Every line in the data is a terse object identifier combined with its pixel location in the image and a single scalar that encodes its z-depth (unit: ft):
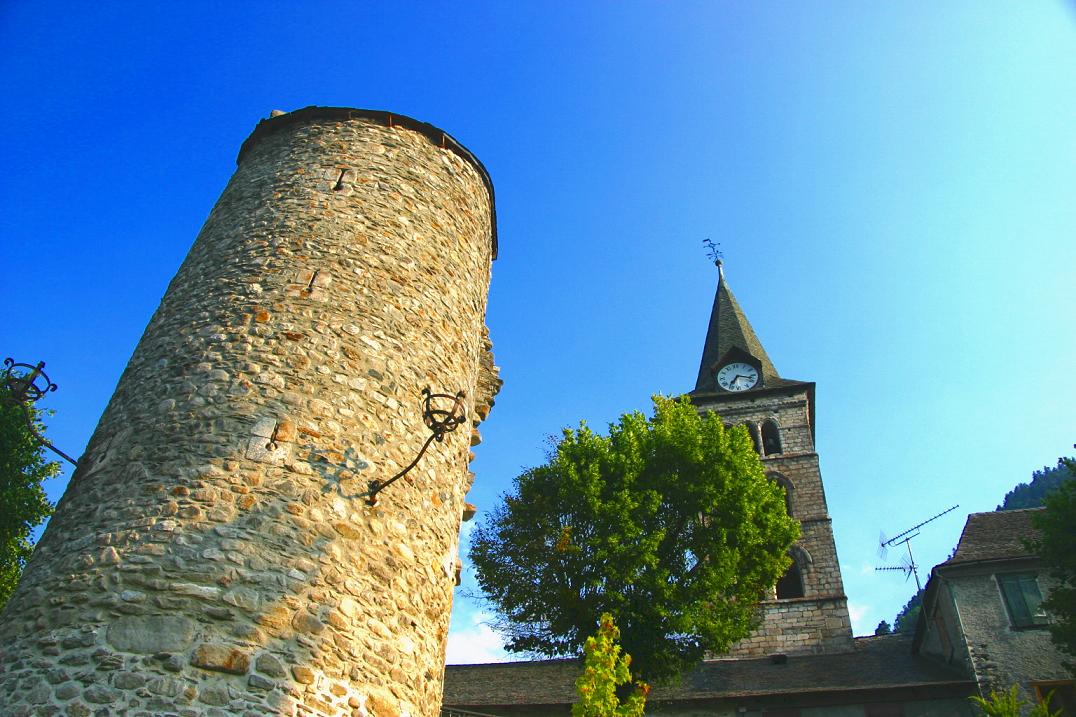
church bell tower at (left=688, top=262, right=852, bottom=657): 78.54
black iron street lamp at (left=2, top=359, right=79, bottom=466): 19.77
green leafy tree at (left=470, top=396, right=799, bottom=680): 47.70
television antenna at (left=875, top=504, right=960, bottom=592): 92.68
